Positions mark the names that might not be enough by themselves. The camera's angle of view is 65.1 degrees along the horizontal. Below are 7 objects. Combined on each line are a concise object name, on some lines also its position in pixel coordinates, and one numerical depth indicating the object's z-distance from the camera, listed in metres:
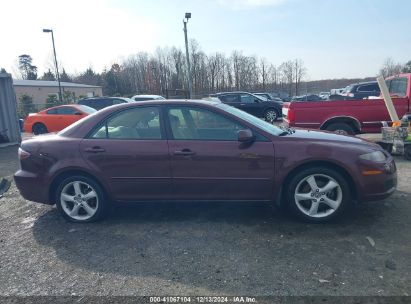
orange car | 13.83
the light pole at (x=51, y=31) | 25.33
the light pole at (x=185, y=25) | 18.48
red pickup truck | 8.42
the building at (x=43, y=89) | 40.69
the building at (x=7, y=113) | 11.62
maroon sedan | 3.89
